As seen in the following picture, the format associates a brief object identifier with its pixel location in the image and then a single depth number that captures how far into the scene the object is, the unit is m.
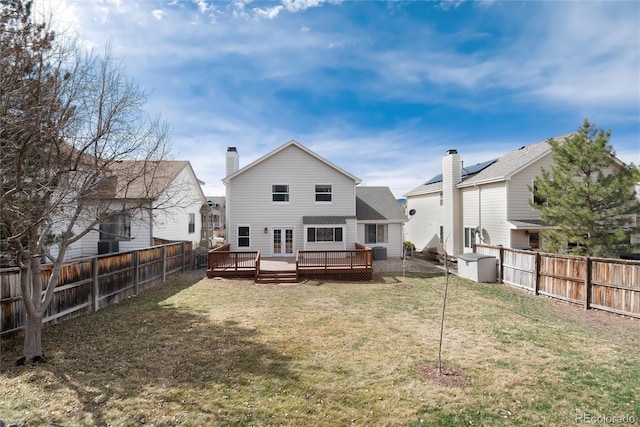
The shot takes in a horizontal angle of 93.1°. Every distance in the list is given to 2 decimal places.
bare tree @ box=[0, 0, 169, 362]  4.55
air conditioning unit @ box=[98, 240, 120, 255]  16.83
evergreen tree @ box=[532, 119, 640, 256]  10.75
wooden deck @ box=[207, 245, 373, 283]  14.21
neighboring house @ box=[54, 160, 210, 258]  16.36
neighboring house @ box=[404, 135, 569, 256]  16.72
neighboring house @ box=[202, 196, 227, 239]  26.66
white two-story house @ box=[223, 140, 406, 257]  18.80
